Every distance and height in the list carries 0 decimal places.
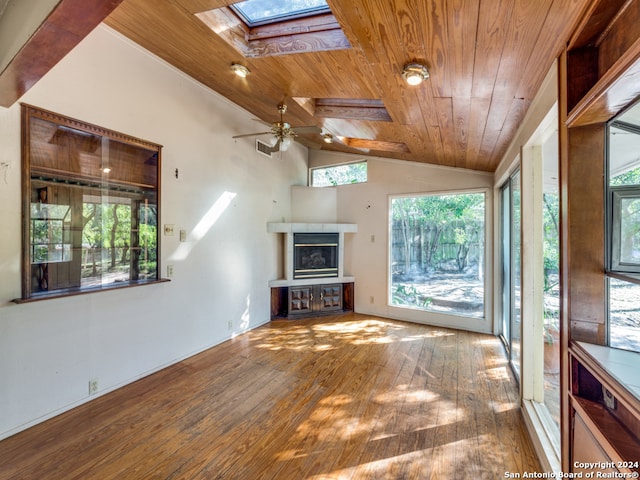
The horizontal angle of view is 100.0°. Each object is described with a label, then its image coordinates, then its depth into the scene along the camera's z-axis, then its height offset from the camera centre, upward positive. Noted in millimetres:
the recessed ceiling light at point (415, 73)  1577 +1004
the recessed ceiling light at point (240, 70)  2455 +1588
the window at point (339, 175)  5043 +1283
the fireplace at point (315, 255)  4805 -283
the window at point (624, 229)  1009 +37
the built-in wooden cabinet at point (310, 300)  4695 -1097
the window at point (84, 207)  2002 +286
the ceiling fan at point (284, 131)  2846 +1169
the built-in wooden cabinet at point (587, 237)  990 +8
